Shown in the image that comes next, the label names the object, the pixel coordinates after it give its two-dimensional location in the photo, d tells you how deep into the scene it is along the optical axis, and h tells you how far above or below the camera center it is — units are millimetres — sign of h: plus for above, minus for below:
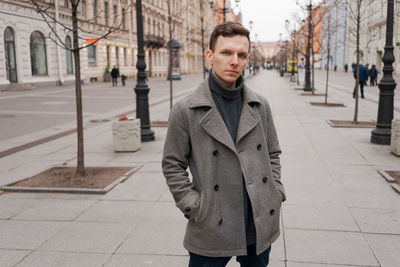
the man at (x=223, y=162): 2113 -438
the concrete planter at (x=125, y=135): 8492 -1170
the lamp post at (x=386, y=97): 9055 -485
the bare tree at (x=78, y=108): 6371 -451
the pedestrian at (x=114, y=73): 33772 +424
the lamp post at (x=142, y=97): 9695 -447
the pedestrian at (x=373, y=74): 29578 +80
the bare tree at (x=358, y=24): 11914 +1487
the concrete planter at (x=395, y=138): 7902 -1210
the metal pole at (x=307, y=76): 25153 -6
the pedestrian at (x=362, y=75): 20438 -14
